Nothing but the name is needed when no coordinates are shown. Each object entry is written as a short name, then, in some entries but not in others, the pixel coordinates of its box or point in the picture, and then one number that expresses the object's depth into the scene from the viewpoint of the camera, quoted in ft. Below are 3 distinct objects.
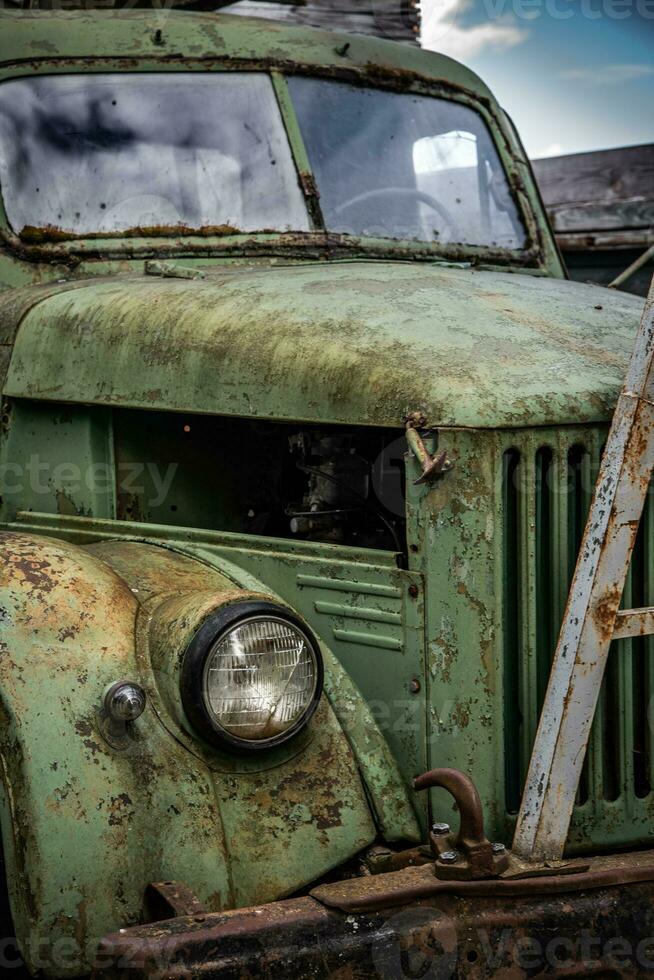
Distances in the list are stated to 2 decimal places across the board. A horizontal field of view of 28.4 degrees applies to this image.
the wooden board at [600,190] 23.45
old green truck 7.96
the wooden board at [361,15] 25.71
